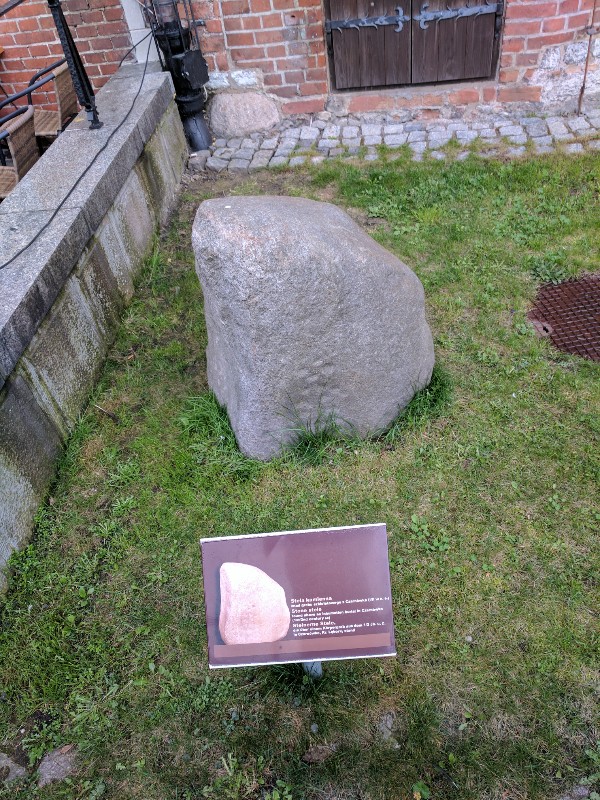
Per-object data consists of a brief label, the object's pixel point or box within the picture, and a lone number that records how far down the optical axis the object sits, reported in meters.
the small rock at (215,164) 5.70
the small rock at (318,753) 2.36
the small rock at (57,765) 2.41
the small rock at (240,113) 5.92
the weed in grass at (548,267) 4.20
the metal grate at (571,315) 3.73
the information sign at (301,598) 2.07
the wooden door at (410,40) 5.44
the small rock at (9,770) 2.43
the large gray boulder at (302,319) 2.68
